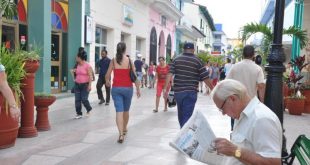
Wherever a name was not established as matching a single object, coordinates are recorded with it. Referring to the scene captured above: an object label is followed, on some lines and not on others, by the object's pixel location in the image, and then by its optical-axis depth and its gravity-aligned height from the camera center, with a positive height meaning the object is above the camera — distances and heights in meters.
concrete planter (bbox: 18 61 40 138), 6.75 -0.83
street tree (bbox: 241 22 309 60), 10.63 +0.72
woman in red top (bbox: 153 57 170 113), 11.62 -0.54
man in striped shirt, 6.32 -0.35
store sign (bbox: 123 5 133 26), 19.77 +2.06
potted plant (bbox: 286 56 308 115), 11.52 -1.04
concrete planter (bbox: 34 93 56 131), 7.47 -0.98
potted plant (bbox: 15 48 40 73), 6.66 -0.09
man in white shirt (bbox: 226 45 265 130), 6.05 -0.23
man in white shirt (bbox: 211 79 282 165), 2.32 -0.42
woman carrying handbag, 6.89 -0.49
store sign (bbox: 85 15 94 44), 15.29 +1.02
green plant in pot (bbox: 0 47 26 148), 5.95 -0.56
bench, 2.92 -0.72
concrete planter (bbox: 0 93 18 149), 5.91 -1.09
